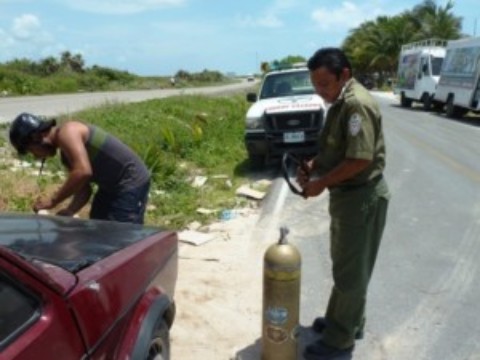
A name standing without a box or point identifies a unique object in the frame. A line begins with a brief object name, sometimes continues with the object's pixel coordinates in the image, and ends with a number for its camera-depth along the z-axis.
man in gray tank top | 3.81
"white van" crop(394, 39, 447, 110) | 28.42
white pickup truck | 11.28
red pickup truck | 2.06
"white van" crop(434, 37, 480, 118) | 21.78
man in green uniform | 3.67
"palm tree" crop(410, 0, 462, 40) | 54.09
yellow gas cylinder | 3.72
